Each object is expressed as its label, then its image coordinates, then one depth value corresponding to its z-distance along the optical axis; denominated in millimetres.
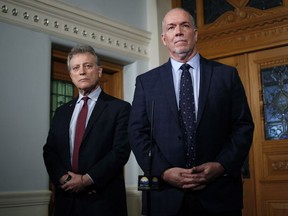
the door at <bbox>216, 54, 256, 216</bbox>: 3318
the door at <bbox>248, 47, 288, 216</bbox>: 3201
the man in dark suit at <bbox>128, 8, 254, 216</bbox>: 1449
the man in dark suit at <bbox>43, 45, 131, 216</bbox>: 1918
